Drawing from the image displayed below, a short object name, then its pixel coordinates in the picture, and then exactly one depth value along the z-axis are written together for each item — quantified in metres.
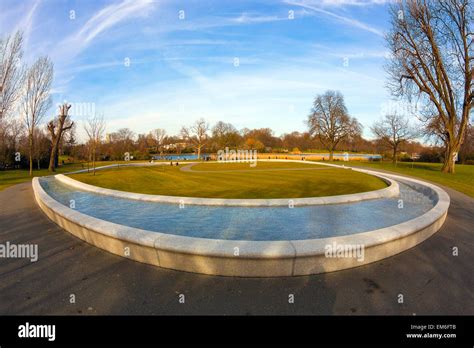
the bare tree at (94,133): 23.25
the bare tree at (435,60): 21.67
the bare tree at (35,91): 23.44
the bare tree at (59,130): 28.36
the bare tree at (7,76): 18.55
